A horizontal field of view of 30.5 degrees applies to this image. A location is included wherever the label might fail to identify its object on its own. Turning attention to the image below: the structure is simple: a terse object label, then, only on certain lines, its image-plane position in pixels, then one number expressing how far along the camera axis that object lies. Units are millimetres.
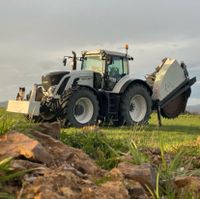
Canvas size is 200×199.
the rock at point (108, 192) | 2780
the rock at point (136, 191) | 3099
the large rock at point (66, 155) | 3561
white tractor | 12040
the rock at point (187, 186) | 3256
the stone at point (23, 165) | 3109
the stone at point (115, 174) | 3227
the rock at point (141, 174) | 3318
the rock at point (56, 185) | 2733
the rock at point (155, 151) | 5746
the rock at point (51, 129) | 4611
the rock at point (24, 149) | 3360
